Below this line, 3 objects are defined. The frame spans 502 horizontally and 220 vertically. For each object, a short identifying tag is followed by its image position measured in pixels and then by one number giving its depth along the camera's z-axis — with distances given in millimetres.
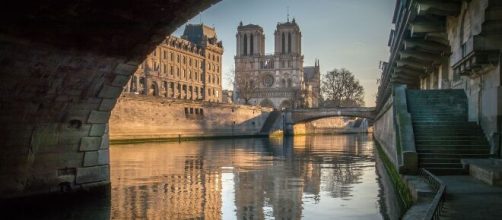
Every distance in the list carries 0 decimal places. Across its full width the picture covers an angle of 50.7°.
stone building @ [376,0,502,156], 13727
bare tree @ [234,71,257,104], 97725
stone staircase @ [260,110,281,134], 80575
